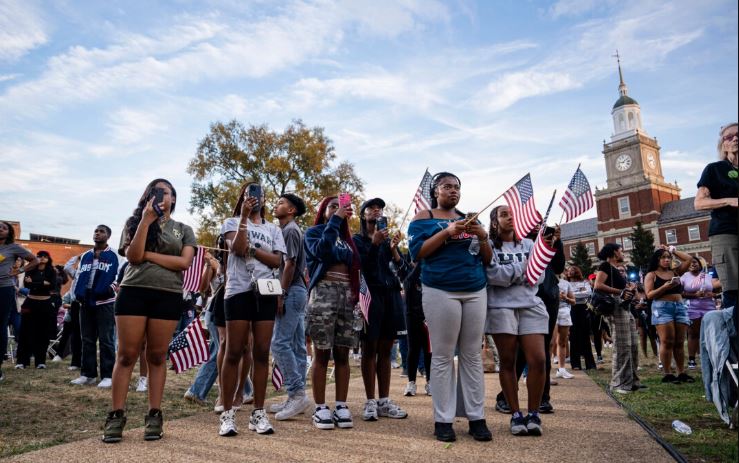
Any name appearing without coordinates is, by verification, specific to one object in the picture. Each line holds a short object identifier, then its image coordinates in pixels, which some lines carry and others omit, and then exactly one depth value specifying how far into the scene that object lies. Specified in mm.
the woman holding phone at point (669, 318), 7754
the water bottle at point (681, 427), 4238
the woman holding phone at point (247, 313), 4352
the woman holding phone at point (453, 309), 4145
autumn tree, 30344
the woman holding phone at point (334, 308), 4742
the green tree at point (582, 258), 65562
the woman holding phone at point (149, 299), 4137
